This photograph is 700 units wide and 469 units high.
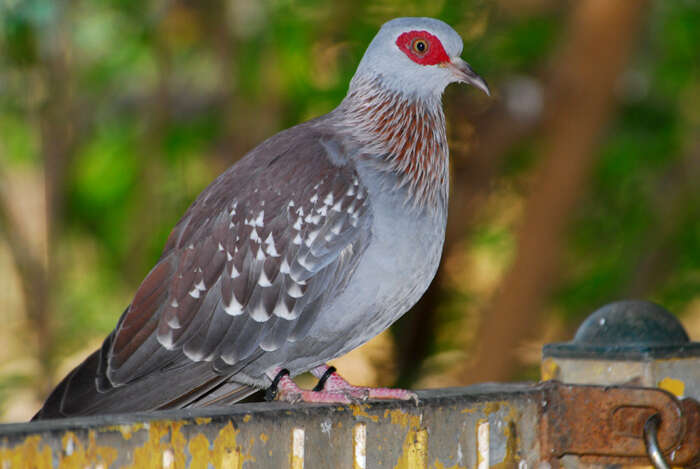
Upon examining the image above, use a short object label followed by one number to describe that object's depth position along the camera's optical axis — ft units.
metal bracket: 14.92
